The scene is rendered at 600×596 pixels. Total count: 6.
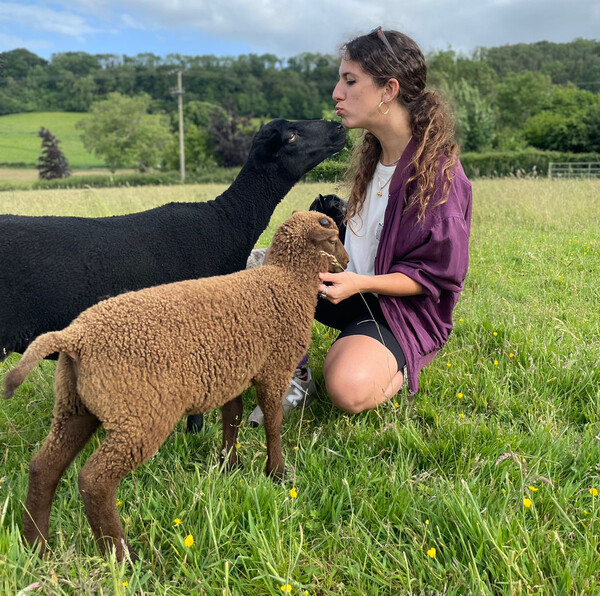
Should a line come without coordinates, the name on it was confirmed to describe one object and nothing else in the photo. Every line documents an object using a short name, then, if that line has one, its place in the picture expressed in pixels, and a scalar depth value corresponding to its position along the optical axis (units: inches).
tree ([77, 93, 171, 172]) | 2632.9
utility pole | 1856.5
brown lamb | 68.2
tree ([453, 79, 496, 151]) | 1736.0
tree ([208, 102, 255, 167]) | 2162.9
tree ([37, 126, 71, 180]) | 2257.6
